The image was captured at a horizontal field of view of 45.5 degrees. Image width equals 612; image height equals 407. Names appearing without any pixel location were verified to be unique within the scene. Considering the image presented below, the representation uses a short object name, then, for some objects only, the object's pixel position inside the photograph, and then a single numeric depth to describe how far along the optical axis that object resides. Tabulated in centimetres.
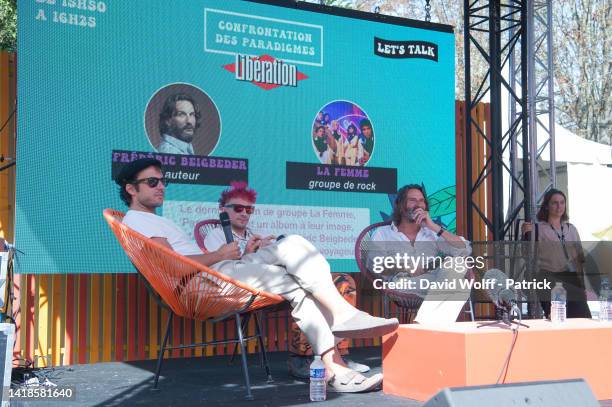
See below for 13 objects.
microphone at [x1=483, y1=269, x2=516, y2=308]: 346
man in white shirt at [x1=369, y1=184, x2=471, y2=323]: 472
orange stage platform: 312
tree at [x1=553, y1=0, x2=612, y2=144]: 1881
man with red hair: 482
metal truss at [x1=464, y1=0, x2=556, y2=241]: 615
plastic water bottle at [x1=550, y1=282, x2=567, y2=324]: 368
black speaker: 153
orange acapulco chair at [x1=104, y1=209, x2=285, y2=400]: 351
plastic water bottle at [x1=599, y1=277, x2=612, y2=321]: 377
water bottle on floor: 332
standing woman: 555
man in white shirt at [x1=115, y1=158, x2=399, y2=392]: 349
